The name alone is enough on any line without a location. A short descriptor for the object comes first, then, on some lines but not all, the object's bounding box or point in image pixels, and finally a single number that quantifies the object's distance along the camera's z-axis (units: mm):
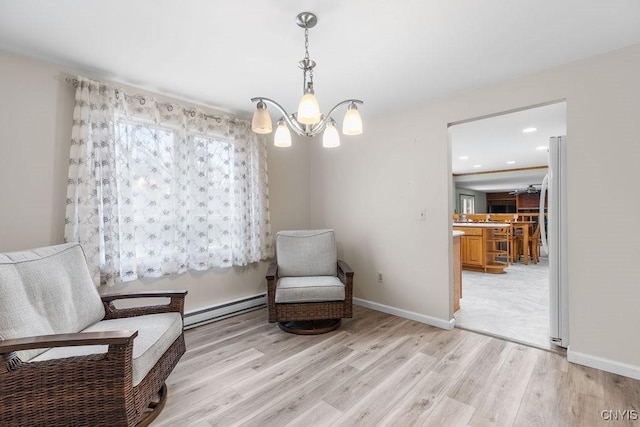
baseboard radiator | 2877
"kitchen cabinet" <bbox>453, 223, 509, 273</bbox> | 5184
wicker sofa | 1260
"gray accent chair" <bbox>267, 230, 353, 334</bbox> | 2660
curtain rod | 2217
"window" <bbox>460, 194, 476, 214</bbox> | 11597
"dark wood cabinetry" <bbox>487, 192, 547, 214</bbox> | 13214
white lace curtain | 2248
